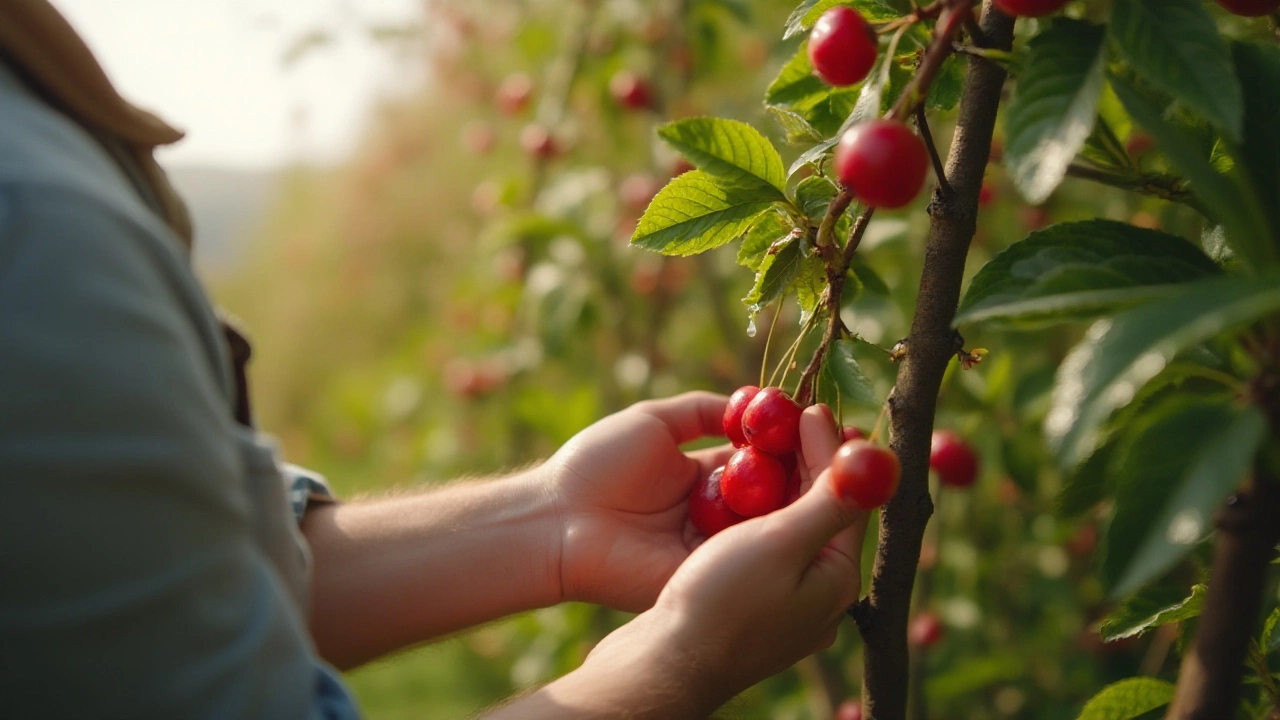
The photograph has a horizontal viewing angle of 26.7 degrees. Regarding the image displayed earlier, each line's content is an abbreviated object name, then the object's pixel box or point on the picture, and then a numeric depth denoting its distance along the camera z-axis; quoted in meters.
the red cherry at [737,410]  0.83
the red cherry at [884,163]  0.72
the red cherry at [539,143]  1.58
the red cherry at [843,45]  0.74
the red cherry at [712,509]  0.86
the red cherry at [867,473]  0.76
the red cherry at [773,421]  0.80
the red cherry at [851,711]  1.02
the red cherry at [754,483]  0.82
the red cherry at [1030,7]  0.72
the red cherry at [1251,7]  0.74
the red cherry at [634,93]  1.50
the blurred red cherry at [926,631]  1.09
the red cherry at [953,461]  0.99
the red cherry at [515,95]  2.33
